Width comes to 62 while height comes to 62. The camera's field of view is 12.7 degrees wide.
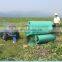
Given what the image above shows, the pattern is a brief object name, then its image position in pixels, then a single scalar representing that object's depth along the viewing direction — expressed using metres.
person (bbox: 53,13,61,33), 9.60
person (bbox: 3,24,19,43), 9.20
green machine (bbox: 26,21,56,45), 8.81
